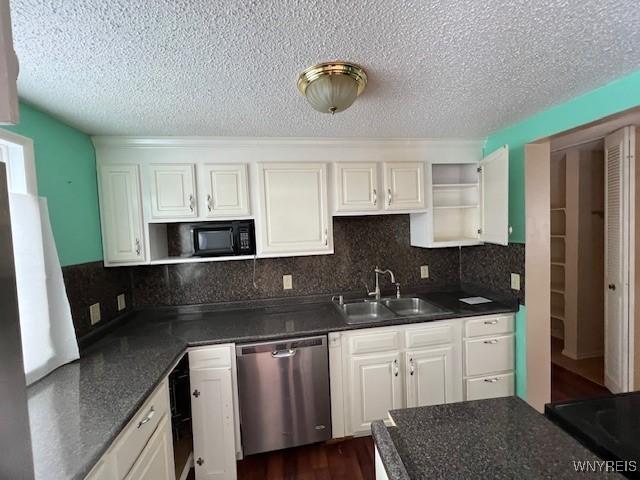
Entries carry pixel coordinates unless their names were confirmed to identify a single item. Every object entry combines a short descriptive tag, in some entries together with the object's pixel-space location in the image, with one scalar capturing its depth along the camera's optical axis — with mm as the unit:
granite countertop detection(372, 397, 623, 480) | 693
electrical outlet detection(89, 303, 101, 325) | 1772
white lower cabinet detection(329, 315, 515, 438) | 1943
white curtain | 1246
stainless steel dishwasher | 1797
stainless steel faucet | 2461
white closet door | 2191
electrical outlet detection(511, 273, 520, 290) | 2074
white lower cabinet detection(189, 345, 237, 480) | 1722
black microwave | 2027
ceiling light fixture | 1154
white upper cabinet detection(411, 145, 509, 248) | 1961
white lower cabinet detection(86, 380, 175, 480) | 969
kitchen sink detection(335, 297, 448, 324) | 2334
